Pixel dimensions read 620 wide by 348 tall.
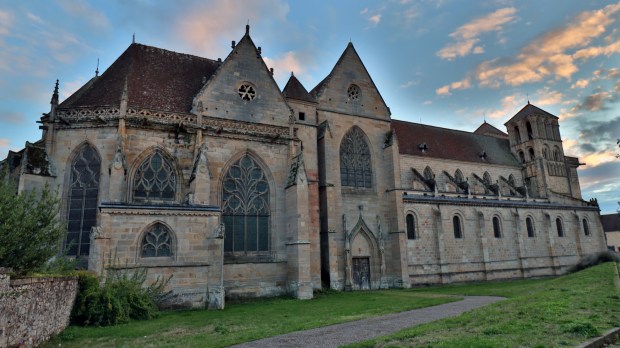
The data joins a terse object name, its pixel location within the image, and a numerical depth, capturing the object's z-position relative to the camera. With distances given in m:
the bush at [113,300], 11.82
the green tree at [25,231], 9.11
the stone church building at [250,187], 16.45
